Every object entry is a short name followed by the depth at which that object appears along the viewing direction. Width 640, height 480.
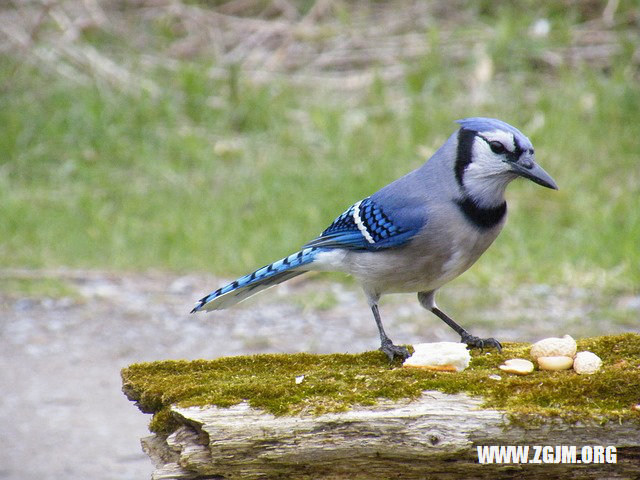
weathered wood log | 5.08
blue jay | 6.51
